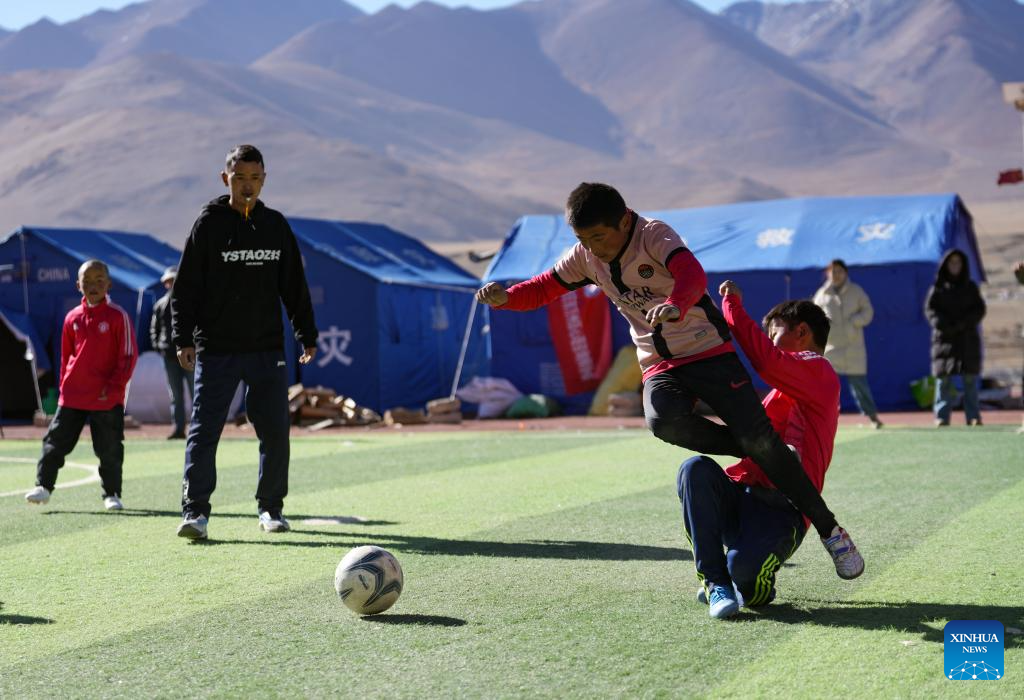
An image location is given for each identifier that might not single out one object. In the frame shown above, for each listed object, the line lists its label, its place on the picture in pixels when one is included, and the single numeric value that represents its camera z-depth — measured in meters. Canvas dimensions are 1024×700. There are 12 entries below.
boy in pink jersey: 5.15
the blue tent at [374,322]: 21.66
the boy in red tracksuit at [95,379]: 9.09
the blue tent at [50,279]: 22.41
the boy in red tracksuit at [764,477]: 5.06
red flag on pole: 14.57
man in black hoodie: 7.46
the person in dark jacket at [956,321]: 15.17
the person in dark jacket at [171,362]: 17.06
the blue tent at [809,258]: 19.58
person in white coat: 15.12
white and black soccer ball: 5.14
